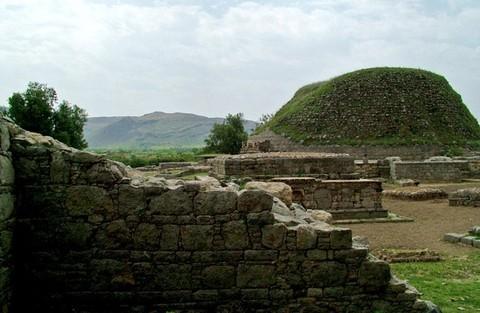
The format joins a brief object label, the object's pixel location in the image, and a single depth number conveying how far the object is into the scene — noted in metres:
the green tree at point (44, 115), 33.62
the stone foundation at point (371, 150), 43.41
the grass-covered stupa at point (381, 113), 46.12
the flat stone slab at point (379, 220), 16.19
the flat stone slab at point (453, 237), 12.67
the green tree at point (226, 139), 57.81
